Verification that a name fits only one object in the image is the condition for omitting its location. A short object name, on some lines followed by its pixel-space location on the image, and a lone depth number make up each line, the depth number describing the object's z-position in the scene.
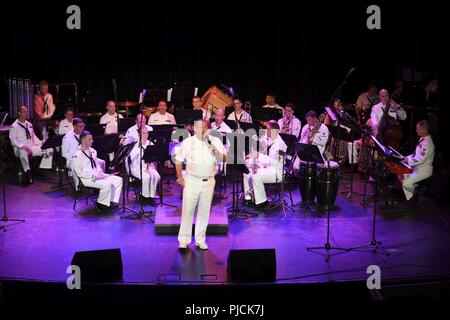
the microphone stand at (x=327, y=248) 9.39
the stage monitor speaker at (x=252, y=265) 7.80
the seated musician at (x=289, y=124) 14.11
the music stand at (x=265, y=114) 13.62
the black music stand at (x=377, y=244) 9.43
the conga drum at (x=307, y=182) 11.73
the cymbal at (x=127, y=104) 15.44
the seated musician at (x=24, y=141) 13.80
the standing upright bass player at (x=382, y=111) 13.49
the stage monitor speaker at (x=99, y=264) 7.72
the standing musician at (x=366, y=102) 14.97
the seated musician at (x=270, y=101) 15.37
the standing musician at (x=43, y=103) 15.72
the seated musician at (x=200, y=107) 14.97
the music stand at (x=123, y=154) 10.86
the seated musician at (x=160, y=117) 14.88
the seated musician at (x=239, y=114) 14.22
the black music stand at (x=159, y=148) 10.91
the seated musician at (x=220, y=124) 13.57
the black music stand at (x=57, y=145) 12.60
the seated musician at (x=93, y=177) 11.47
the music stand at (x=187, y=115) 13.49
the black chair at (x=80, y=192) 11.73
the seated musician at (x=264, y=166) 11.75
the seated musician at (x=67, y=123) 14.12
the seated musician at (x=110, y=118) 14.78
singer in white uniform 9.14
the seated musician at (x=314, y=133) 12.64
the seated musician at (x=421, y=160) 11.78
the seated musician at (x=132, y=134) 12.53
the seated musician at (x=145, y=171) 11.98
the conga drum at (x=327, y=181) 11.35
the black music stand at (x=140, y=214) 11.18
